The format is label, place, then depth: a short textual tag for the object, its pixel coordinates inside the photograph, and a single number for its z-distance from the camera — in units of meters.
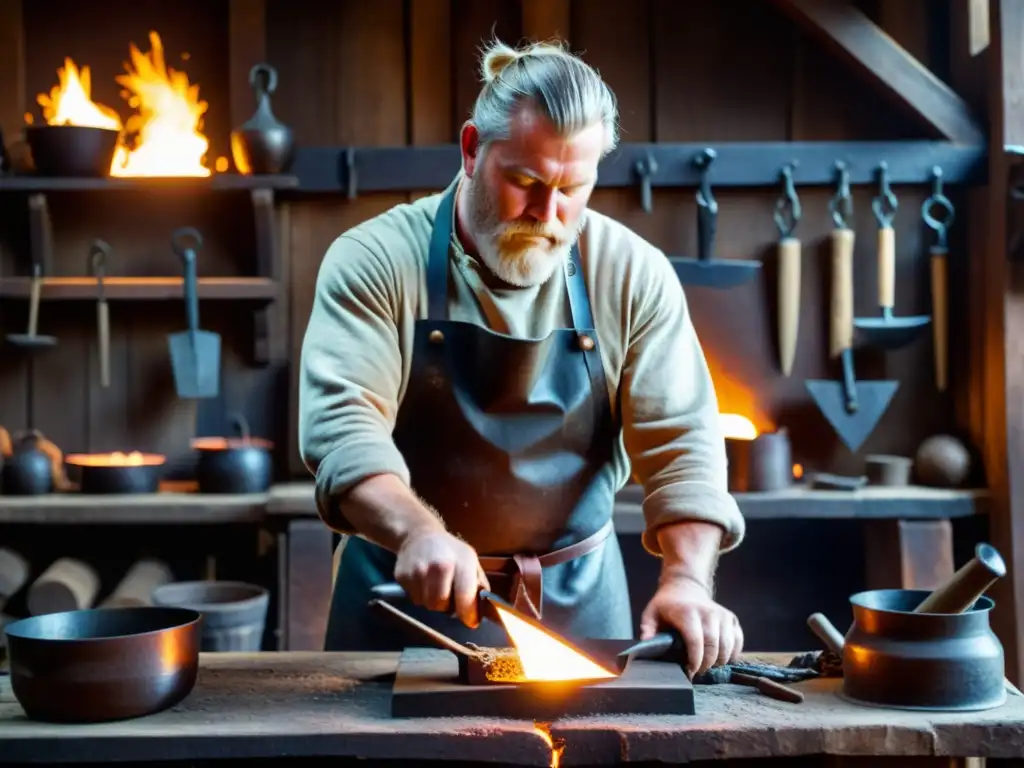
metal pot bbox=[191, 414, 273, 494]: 3.84
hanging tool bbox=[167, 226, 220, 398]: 3.96
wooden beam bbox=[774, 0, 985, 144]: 3.91
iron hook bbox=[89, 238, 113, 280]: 3.97
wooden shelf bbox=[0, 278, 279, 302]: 3.91
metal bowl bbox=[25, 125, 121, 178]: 3.81
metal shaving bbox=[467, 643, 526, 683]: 1.74
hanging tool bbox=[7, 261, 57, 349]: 3.89
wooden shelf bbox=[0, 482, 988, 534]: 3.70
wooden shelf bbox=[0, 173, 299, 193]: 3.85
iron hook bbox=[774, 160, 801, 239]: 3.98
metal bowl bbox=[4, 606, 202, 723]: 1.67
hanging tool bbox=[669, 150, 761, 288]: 3.97
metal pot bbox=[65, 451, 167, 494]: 3.80
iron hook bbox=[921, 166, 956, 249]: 3.98
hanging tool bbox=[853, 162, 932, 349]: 3.97
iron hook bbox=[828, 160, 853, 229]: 4.01
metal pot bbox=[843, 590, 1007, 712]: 1.72
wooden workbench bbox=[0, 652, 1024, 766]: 1.61
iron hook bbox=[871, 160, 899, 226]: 4.01
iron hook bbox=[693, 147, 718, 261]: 3.96
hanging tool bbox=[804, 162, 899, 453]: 3.98
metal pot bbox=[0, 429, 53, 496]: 3.81
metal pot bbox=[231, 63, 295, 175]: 3.84
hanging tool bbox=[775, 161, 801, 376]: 4.01
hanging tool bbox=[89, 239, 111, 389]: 3.92
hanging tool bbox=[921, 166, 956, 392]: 3.99
